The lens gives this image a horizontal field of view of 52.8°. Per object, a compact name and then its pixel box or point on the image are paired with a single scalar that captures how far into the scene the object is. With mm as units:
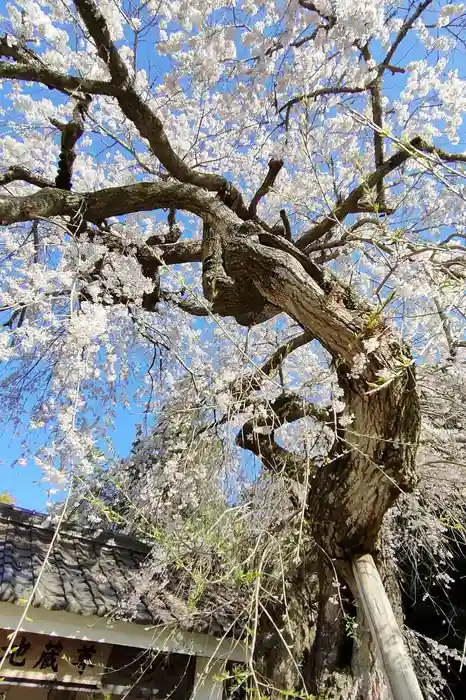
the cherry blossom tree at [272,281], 2318
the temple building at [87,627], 3455
